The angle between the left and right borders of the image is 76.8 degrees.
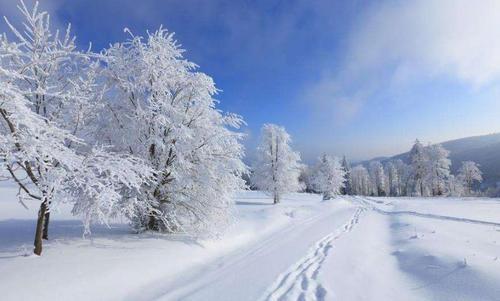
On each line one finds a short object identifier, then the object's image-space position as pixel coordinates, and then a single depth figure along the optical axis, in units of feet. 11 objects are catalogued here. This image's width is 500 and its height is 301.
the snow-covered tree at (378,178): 387.82
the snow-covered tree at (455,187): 250.57
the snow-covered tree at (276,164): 128.57
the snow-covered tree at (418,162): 213.03
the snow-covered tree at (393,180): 382.42
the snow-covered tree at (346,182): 370.28
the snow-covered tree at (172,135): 38.50
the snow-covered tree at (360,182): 428.97
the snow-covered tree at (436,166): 207.51
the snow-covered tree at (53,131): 21.22
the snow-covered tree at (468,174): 238.19
